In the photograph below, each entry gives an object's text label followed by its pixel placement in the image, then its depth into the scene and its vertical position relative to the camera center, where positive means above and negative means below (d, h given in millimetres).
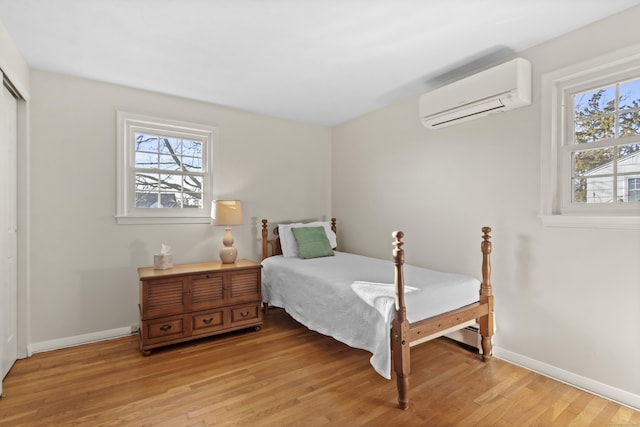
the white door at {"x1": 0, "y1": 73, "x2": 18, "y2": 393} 2250 -142
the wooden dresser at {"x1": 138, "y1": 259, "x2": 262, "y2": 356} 2742 -830
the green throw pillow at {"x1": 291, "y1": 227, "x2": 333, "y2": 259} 3729 -358
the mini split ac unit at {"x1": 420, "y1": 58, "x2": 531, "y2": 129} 2391 +967
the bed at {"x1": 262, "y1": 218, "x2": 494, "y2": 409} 2035 -694
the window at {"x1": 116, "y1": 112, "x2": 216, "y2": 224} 3174 +445
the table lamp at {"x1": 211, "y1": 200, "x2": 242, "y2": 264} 3314 -63
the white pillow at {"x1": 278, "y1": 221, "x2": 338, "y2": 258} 3840 -351
